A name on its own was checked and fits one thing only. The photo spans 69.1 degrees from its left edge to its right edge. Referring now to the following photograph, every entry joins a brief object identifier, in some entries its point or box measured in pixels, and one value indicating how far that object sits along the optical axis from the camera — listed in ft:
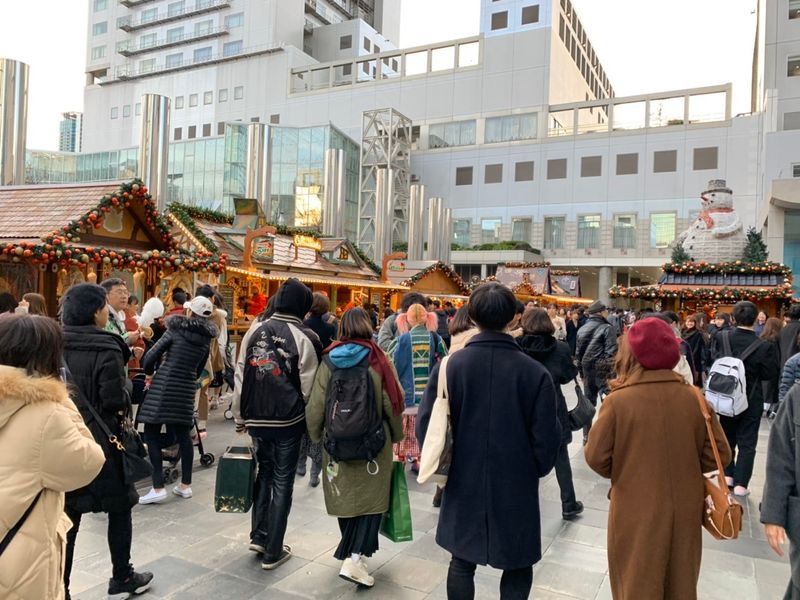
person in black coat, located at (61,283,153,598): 9.37
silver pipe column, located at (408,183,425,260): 102.27
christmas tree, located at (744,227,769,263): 54.60
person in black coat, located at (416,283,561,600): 8.07
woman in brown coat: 7.88
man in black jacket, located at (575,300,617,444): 23.17
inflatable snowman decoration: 57.57
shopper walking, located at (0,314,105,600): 5.89
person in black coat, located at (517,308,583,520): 14.47
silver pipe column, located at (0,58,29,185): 39.83
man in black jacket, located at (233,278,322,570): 11.45
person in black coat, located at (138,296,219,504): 14.80
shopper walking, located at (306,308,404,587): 10.71
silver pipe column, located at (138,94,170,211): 50.78
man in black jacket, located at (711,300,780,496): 16.75
